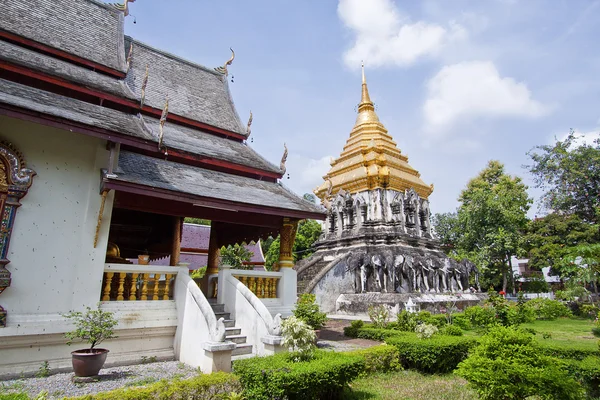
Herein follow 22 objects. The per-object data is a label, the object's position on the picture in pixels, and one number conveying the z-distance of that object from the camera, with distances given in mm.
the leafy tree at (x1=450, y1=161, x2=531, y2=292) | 25953
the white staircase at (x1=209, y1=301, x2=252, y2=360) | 6555
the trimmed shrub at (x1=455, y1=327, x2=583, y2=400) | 4215
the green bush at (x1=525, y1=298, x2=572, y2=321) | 16906
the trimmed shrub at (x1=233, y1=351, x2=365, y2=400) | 4301
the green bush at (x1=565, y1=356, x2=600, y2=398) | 5130
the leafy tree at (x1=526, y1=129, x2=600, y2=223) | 25250
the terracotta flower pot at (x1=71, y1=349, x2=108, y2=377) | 5066
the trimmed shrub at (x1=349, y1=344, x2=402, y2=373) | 6305
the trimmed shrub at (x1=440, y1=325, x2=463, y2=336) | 9141
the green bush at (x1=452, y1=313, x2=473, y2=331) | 12367
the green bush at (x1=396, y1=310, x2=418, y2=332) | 9672
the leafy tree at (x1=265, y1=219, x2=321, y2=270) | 33281
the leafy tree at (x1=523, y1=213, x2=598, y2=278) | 23938
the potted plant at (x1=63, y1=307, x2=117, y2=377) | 5078
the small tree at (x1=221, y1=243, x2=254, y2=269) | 23647
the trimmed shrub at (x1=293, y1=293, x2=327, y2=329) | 8547
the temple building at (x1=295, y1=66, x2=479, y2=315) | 16016
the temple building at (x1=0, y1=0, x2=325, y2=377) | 5680
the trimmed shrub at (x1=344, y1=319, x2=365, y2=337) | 9828
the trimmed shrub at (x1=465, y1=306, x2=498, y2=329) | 11841
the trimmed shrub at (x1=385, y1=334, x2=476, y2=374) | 6547
